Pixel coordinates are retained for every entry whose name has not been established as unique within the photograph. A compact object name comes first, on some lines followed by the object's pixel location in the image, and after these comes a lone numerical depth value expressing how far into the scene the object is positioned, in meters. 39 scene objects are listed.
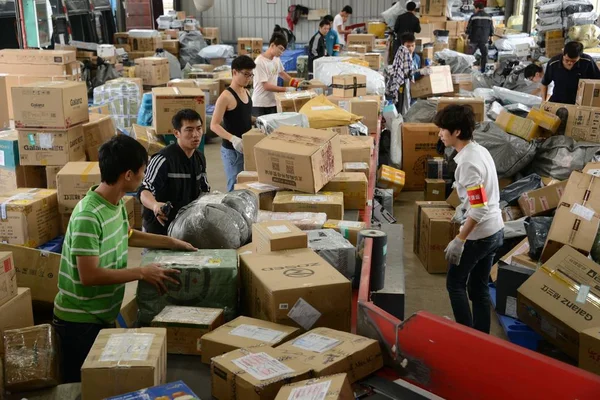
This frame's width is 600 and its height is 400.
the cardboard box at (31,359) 2.37
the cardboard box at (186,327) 2.38
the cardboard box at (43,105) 4.88
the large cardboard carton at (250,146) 4.78
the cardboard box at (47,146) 5.02
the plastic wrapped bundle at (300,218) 3.37
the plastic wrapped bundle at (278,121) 4.81
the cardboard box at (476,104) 7.59
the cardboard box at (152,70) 10.66
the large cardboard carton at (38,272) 3.37
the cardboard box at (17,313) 2.72
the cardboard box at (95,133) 5.32
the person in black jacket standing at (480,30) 13.41
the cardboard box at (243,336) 2.25
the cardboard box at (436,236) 5.16
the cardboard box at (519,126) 6.68
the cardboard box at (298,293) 2.41
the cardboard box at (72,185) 4.61
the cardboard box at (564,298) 3.48
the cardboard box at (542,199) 4.89
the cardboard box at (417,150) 7.34
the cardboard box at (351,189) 4.07
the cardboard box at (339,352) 2.05
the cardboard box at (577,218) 3.91
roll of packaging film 2.93
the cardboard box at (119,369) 2.00
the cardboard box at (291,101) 6.16
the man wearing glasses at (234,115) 5.16
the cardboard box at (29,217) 4.39
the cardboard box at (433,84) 9.48
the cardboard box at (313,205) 3.68
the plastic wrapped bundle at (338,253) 2.92
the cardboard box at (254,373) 1.91
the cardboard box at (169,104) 5.71
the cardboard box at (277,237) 2.79
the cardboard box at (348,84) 6.82
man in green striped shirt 2.39
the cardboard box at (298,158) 3.82
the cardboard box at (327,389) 1.82
